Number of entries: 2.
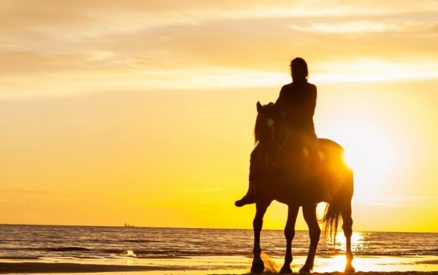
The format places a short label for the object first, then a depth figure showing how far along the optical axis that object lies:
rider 15.27
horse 14.48
